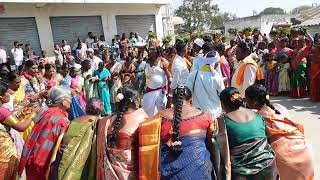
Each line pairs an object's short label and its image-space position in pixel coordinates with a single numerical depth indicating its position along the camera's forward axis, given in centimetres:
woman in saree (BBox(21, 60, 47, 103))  446
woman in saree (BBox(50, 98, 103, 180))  230
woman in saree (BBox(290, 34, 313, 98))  624
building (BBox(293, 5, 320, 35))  1333
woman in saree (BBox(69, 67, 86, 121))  415
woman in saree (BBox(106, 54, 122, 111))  536
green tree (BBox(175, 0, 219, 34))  3971
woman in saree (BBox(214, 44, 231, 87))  445
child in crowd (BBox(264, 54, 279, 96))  675
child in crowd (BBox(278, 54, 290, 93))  659
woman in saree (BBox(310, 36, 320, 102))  590
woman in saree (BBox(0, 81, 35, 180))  262
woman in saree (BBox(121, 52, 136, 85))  533
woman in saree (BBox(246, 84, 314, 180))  236
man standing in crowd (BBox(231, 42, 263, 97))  347
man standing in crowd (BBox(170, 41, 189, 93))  392
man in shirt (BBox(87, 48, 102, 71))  615
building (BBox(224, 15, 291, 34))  3003
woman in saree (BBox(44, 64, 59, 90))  483
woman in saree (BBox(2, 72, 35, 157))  333
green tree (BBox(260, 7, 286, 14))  7046
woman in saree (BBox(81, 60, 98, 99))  527
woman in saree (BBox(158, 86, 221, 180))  211
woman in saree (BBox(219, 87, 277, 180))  219
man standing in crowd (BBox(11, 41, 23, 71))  893
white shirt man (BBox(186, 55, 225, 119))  330
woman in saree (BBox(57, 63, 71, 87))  484
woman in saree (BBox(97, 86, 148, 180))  217
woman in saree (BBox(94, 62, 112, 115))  538
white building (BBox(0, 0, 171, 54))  973
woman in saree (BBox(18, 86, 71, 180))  241
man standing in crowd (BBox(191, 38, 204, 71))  497
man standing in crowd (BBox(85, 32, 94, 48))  1080
